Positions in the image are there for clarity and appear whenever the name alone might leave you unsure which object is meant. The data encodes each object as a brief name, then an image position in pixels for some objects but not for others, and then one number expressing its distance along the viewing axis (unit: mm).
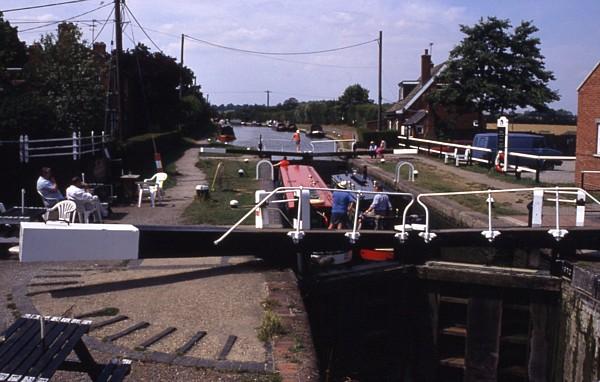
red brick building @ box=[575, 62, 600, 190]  24281
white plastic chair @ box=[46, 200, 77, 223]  12672
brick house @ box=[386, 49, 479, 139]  52000
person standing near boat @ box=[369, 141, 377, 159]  37056
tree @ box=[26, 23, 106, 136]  28000
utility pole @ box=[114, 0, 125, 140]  24922
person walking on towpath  37844
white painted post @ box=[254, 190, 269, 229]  12117
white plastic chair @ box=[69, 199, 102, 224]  13562
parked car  32625
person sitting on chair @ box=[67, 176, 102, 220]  13492
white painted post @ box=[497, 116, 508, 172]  27766
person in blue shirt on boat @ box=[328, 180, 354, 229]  14664
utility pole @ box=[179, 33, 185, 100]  50862
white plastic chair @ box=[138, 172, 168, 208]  18375
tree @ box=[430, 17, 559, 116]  45750
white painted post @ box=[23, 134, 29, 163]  17703
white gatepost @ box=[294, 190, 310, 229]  12180
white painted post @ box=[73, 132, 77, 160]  19444
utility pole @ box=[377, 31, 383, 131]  55938
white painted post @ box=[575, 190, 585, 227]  12420
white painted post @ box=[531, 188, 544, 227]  12711
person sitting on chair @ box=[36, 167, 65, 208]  14102
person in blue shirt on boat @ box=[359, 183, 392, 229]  15277
